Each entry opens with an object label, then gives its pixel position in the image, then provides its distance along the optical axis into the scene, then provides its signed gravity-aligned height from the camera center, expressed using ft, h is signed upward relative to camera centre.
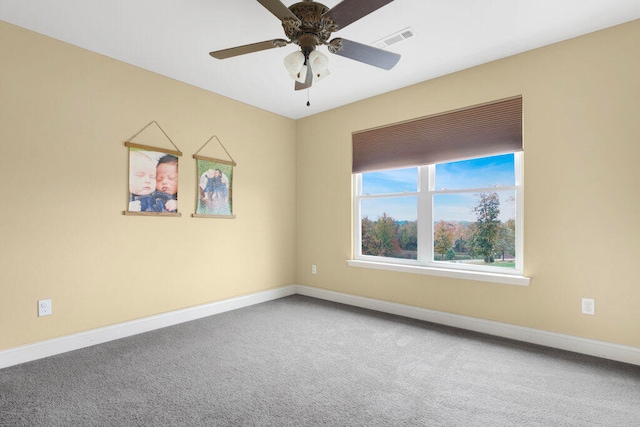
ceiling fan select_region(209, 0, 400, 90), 5.55 +3.69
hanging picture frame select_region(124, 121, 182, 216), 9.74 +1.23
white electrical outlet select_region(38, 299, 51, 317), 8.05 -2.35
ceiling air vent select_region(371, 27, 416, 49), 8.11 +4.88
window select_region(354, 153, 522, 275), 9.82 +0.11
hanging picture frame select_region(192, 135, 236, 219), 11.48 +1.19
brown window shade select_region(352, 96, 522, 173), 9.50 +2.82
